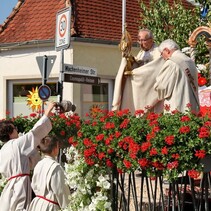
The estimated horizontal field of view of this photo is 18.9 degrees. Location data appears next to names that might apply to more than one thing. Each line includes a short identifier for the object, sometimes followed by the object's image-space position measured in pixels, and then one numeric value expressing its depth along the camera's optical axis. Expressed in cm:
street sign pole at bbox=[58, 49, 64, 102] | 1160
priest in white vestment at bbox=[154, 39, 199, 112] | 801
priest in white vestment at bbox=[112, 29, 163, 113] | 858
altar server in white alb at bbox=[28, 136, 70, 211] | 613
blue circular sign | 1214
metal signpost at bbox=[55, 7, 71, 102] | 1144
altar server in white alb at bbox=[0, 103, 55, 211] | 687
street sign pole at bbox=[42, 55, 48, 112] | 1266
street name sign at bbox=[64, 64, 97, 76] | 1194
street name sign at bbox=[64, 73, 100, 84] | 1169
